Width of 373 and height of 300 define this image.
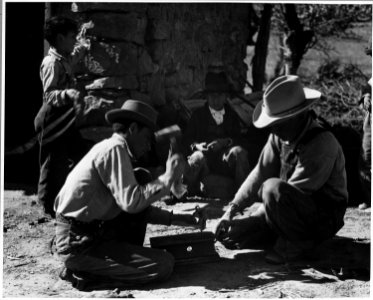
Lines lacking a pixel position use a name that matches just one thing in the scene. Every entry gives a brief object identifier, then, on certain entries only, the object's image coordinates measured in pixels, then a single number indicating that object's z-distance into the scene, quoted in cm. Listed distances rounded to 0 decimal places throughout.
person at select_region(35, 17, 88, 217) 544
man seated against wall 655
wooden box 446
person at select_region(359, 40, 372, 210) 636
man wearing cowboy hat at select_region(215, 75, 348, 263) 432
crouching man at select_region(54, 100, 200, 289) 396
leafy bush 948
